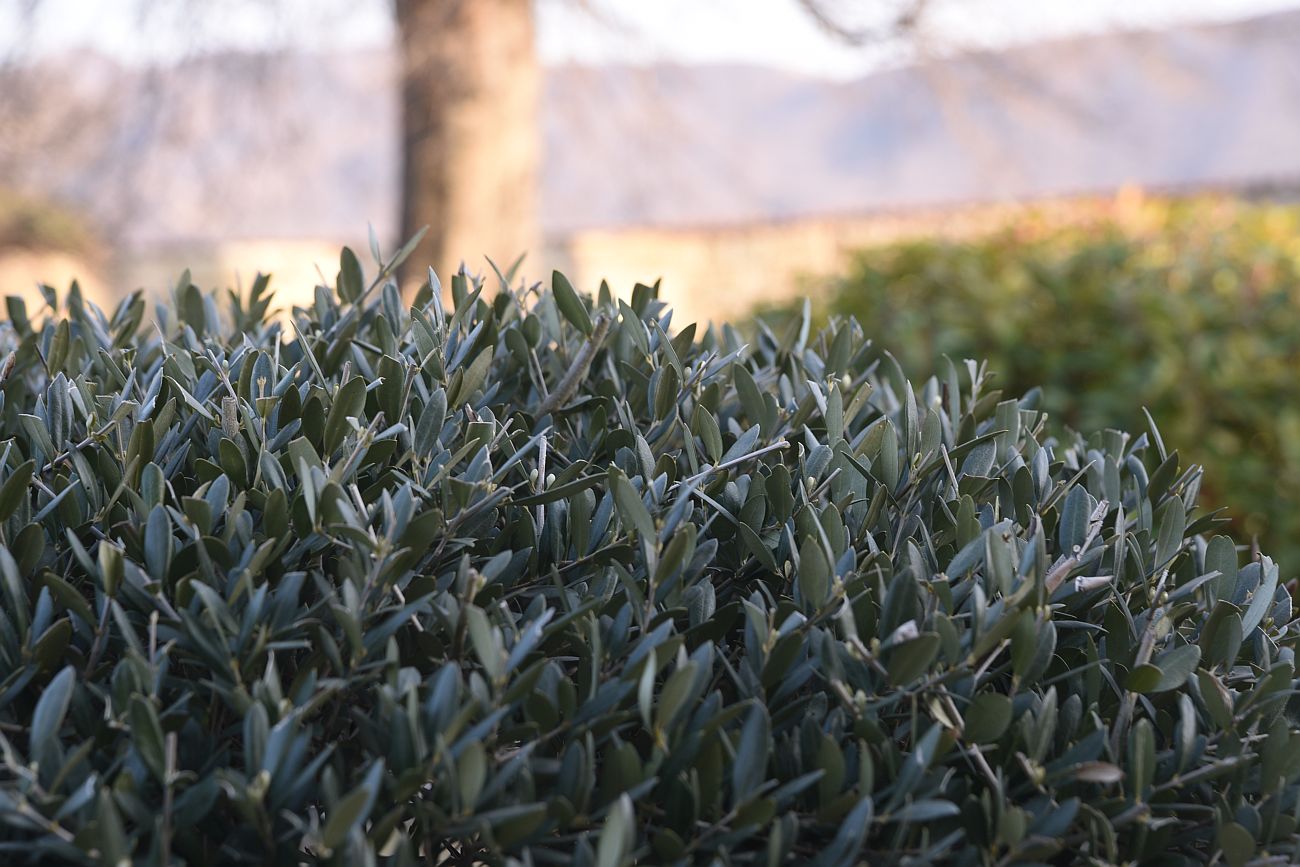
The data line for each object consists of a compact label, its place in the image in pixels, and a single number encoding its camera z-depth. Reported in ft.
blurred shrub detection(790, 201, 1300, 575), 12.99
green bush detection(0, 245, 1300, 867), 4.76
